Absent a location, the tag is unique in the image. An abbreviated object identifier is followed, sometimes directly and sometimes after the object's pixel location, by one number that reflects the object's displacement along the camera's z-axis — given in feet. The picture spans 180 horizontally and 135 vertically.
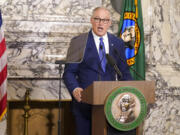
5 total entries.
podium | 15.17
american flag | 25.53
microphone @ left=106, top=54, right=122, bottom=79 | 16.93
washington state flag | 29.09
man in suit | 19.61
